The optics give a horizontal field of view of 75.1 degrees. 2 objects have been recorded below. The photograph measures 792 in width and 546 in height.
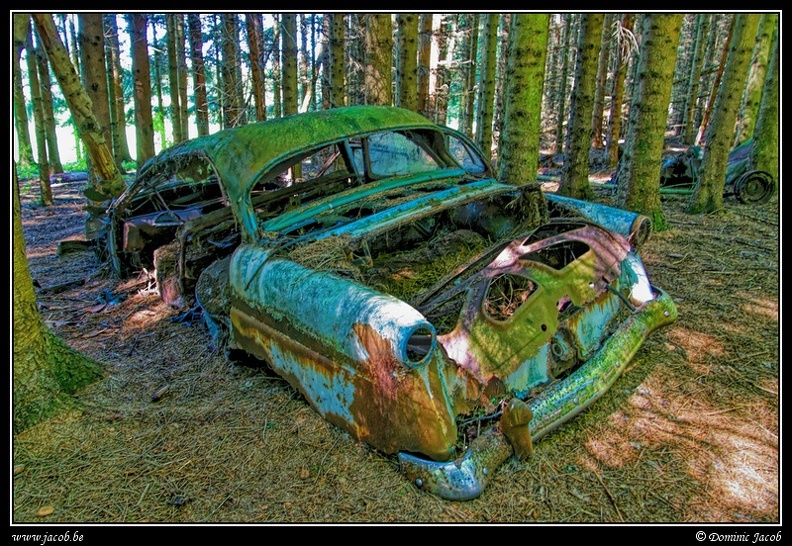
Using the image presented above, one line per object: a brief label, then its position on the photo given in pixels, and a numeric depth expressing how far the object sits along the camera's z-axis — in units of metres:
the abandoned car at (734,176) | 7.11
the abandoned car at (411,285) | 2.28
